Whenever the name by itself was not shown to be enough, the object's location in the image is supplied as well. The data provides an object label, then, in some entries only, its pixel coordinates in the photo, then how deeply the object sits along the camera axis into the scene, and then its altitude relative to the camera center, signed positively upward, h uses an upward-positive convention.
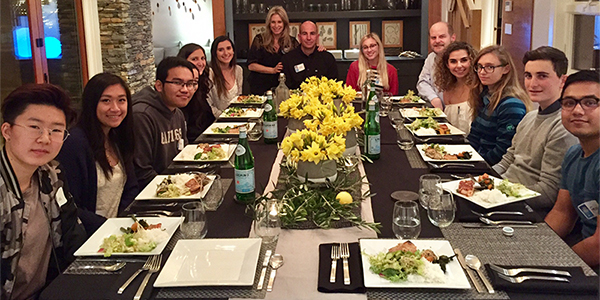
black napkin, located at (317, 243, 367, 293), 1.22 -0.53
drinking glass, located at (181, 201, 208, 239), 1.50 -0.47
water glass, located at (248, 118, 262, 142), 2.87 -0.44
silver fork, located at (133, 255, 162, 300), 1.22 -0.53
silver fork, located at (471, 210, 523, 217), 1.65 -0.51
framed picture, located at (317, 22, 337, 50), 7.35 +0.21
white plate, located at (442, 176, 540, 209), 1.71 -0.50
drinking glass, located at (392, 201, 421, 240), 1.46 -0.47
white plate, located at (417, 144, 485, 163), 2.29 -0.46
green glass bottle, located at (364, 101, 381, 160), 2.30 -0.37
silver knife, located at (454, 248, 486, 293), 1.22 -0.53
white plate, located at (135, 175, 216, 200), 1.87 -0.49
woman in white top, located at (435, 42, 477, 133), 3.34 -0.21
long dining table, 1.22 -0.53
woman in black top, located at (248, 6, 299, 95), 5.01 +0.01
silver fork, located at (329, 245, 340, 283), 1.27 -0.52
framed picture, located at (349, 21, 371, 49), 7.36 +0.25
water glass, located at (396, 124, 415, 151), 2.56 -0.44
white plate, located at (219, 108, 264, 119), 3.45 -0.41
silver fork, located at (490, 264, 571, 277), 1.25 -0.52
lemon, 1.72 -0.47
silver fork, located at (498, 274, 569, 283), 1.22 -0.53
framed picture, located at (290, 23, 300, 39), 7.25 +0.30
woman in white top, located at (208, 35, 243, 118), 4.29 -0.17
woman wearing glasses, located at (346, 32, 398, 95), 4.41 -0.15
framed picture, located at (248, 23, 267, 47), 7.30 +0.30
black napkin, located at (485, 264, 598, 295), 1.19 -0.53
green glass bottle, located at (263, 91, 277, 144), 2.72 -0.38
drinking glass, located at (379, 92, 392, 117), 3.56 -0.38
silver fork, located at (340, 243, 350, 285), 1.25 -0.52
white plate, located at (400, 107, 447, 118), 3.32 -0.41
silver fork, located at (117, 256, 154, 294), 1.24 -0.53
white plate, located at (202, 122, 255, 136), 3.02 -0.43
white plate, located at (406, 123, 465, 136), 2.79 -0.44
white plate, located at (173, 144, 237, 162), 2.40 -0.46
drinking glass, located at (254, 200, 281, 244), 1.50 -0.48
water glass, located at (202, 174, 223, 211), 1.81 -0.50
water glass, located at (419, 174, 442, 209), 1.71 -0.45
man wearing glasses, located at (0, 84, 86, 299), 1.54 -0.41
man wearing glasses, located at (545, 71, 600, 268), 1.79 -0.41
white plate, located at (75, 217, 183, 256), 1.42 -0.51
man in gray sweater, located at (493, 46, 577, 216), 2.15 -0.38
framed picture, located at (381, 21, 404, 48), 7.38 +0.22
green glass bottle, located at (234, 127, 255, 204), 1.80 -0.40
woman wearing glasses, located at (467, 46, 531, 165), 2.74 -0.30
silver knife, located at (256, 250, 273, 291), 1.26 -0.54
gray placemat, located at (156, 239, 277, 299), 1.22 -0.55
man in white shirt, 4.32 -0.01
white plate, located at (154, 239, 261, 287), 1.26 -0.52
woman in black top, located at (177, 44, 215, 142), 3.68 -0.33
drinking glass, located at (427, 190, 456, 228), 1.53 -0.46
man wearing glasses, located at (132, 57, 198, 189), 2.57 -0.30
